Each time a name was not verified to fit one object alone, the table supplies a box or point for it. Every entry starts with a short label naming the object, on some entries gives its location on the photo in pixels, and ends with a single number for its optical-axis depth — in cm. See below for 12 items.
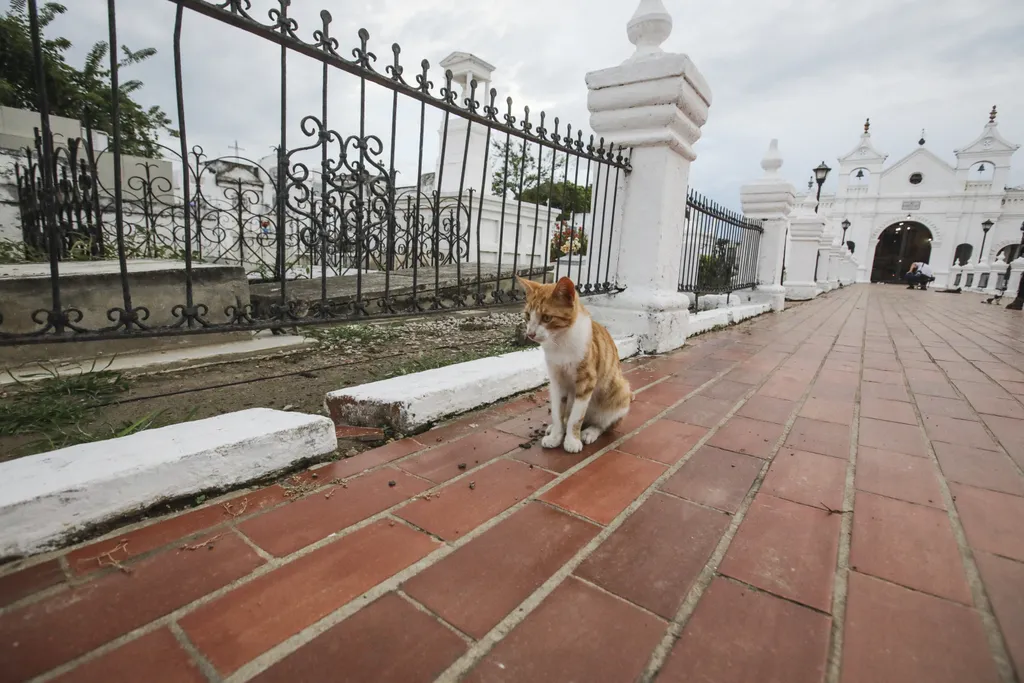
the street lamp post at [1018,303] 952
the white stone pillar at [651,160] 330
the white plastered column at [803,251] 959
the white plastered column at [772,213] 721
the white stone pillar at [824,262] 1432
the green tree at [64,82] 805
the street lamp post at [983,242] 2972
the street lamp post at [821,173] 1305
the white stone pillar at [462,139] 747
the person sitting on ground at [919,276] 2073
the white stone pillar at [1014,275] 1431
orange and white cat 178
